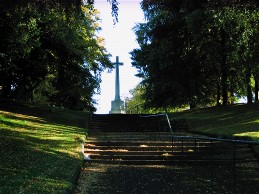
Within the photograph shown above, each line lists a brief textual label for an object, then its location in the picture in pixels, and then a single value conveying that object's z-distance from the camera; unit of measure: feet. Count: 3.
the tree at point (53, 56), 48.73
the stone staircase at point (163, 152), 36.94
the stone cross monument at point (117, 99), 143.33
